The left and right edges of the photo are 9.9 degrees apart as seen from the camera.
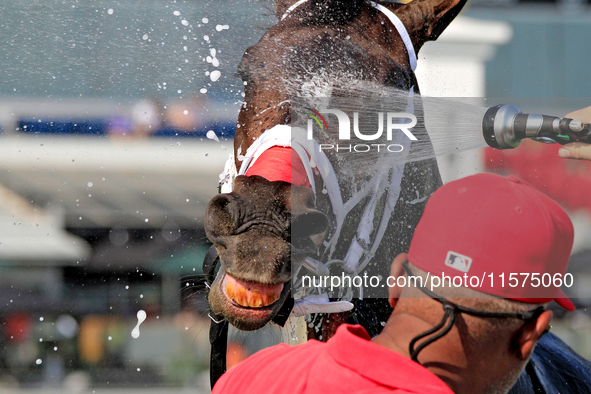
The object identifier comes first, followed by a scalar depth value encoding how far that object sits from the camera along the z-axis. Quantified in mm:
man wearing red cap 3943
